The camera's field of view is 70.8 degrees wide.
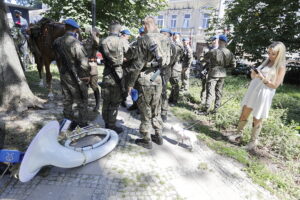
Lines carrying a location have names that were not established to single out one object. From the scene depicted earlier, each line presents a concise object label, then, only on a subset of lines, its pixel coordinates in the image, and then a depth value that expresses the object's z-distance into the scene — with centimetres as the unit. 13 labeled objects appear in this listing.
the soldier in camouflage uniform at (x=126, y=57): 361
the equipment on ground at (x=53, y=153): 243
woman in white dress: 345
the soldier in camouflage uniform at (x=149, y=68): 318
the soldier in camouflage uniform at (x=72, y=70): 351
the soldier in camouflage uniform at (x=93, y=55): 446
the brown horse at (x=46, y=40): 528
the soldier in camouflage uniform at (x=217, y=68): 521
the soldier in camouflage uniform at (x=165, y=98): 468
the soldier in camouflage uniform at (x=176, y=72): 580
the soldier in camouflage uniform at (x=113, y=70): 374
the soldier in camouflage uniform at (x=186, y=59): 688
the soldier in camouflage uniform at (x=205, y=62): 563
